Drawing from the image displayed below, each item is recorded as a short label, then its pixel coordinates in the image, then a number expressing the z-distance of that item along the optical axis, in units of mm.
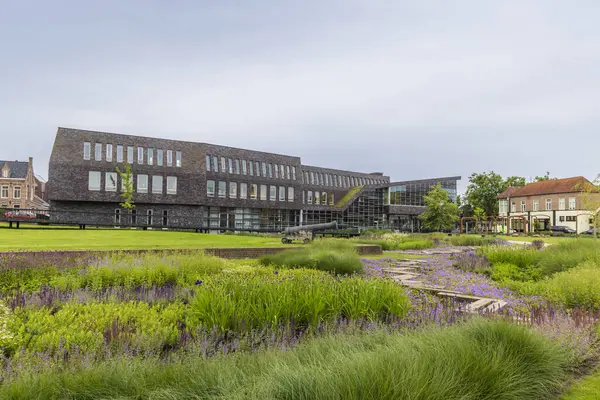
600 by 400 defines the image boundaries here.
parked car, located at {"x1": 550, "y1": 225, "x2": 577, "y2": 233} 55344
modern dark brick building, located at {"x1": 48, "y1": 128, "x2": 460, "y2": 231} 40688
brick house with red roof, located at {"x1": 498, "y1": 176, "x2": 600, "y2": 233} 62822
